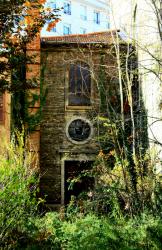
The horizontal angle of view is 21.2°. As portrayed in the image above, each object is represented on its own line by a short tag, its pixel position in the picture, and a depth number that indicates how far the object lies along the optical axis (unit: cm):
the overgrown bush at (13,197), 784
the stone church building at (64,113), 1755
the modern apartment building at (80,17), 4366
